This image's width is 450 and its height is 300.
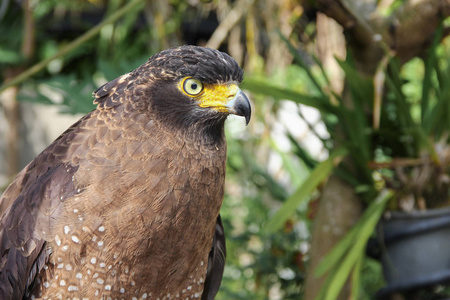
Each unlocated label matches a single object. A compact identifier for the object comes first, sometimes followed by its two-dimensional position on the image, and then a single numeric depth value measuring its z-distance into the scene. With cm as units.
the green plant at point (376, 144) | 552
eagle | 341
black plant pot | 570
